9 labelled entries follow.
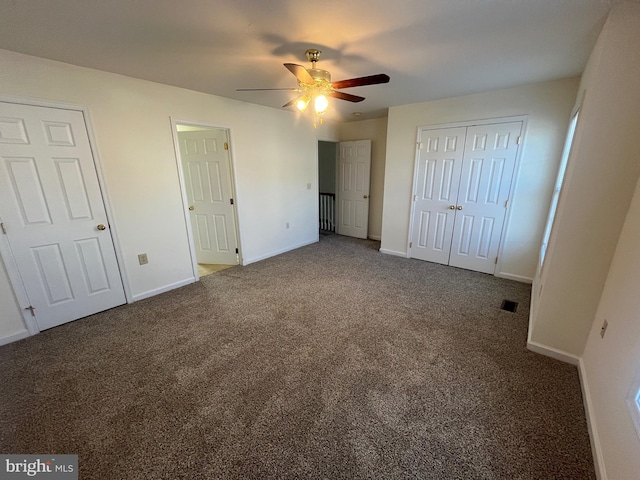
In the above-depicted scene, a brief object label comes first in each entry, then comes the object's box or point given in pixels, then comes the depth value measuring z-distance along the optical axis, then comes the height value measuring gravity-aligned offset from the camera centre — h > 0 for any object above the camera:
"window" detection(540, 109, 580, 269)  2.62 -0.13
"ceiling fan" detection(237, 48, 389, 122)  1.83 +0.68
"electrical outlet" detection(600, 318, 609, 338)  1.64 -1.00
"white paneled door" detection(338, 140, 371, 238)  5.16 -0.32
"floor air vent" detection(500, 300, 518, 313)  2.75 -1.45
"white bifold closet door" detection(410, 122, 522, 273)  3.30 -0.29
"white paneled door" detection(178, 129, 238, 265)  3.63 -0.30
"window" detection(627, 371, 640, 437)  1.09 -1.01
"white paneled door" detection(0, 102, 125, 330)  2.16 -0.36
